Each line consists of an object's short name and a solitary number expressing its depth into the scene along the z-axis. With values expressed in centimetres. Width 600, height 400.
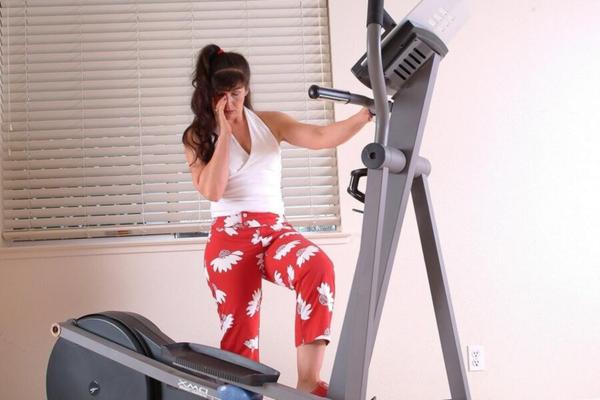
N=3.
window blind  301
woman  194
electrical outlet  304
